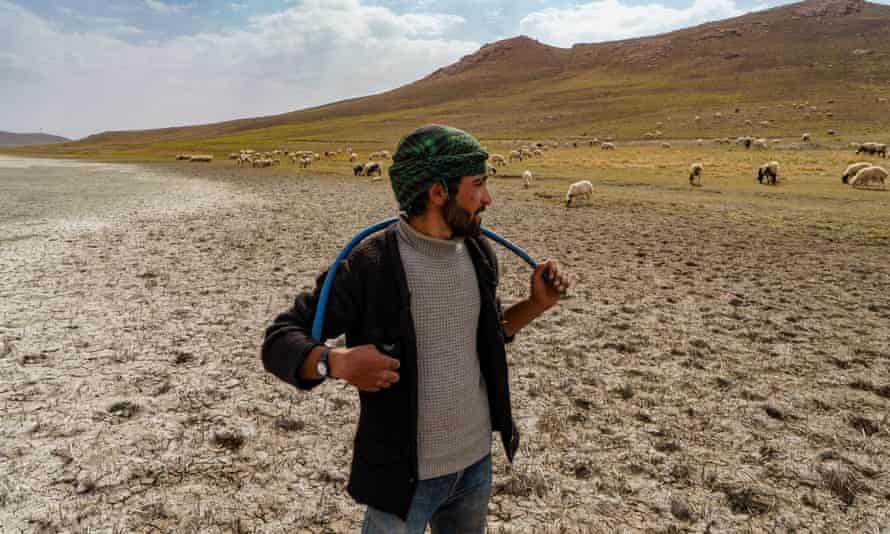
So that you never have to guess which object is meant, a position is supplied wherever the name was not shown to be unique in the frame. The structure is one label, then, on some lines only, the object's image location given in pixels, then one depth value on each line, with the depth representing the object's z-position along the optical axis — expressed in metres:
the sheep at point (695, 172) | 24.72
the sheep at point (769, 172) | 24.09
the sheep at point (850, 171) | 23.98
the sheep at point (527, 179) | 25.39
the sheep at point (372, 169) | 31.78
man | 1.73
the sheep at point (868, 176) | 22.30
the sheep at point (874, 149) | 35.47
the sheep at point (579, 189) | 19.41
